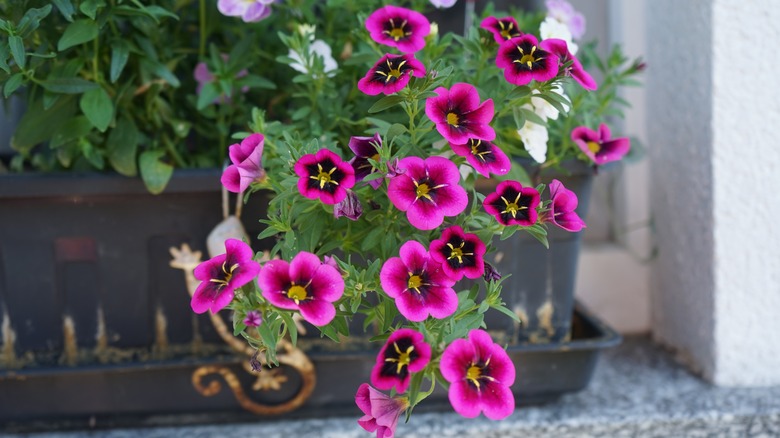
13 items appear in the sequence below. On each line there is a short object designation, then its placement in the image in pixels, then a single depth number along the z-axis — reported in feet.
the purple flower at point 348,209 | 2.41
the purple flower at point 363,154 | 2.50
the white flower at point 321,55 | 3.24
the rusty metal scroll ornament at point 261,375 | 3.45
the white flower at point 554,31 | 3.07
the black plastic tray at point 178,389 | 3.44
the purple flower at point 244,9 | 3.18
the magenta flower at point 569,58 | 2.64
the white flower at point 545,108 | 2.82
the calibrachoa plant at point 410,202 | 2.16
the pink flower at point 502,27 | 2.87
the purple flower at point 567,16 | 3.63
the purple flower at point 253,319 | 2.27
